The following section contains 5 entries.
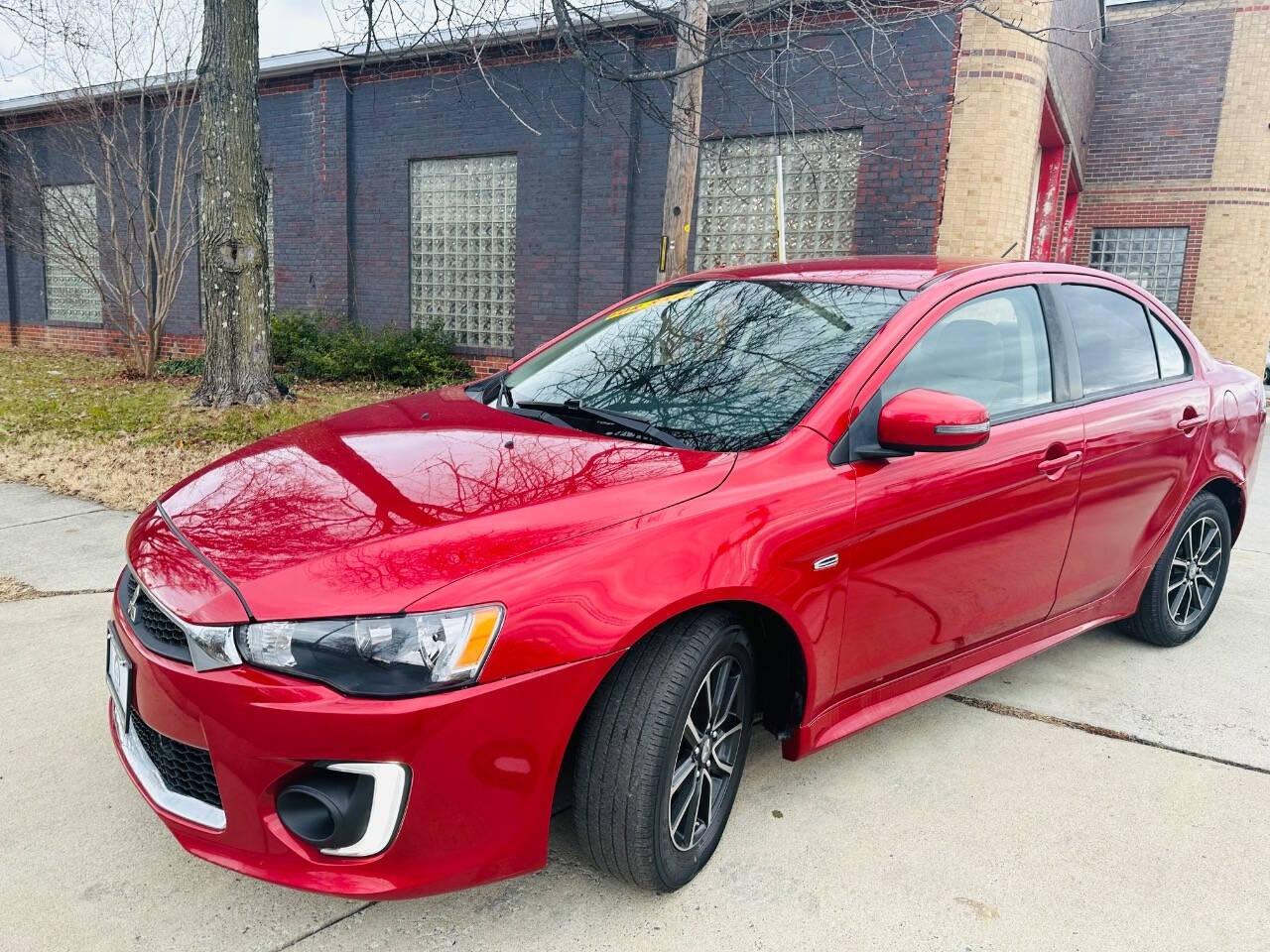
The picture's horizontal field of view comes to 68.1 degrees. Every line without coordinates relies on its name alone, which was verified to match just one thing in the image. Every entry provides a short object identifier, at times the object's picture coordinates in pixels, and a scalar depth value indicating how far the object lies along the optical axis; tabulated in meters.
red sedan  1.89
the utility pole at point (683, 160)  7.49
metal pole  7.20
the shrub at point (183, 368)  12.05
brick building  9.56
